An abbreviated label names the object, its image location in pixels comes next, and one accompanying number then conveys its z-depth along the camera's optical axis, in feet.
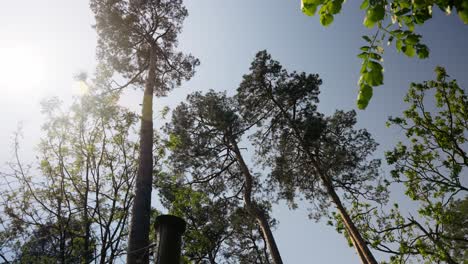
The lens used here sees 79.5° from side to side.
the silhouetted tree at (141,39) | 37.19
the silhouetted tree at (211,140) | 48.85
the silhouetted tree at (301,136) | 46.75
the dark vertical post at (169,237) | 9.97
